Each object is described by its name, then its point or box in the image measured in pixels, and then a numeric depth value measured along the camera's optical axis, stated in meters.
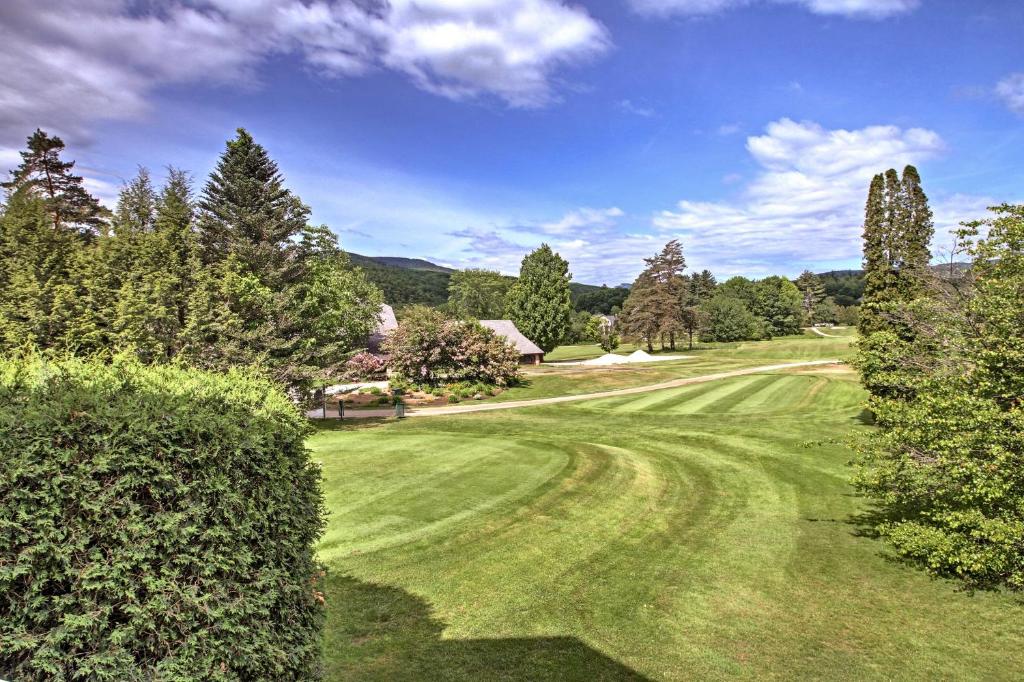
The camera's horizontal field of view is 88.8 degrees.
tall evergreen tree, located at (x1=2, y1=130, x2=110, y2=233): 32.56
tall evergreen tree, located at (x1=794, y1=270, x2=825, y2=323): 133.75
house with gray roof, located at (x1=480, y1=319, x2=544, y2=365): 60.94
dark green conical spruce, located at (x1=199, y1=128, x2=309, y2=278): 26.91
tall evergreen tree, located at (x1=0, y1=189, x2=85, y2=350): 18.41
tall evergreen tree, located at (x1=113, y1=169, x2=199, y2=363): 19.31
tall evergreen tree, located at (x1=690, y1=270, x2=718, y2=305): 112.74
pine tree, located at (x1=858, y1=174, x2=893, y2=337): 27.56
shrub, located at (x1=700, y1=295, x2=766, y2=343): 94.44
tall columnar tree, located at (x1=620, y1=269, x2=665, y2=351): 75.75
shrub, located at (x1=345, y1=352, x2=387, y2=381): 45.84
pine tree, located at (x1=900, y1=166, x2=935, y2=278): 26.72
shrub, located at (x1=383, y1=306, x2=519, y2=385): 39.94
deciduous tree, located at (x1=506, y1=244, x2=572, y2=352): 65.81
